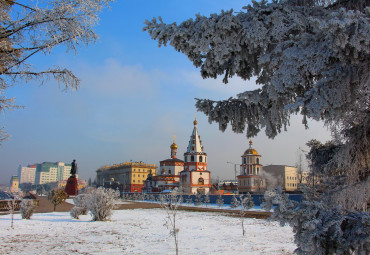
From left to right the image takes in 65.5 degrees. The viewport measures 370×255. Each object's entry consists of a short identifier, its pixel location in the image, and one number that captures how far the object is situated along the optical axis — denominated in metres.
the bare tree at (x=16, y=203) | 11.97
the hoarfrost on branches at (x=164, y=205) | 6.94
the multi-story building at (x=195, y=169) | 54.09
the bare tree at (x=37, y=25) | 3.97
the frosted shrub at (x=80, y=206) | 15.12
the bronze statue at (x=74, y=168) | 46.70
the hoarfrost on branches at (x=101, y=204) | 14.20
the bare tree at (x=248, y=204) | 23.43
